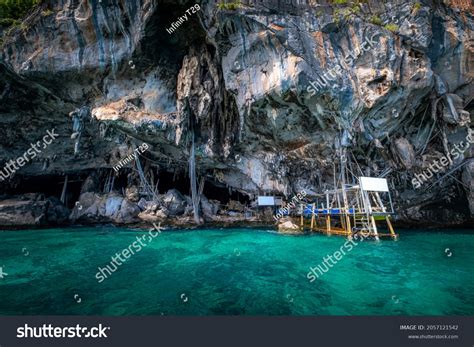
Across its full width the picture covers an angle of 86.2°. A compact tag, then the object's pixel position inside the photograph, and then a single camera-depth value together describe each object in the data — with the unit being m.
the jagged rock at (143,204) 22.25
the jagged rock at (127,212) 21.30
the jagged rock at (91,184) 24.00
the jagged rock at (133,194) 22.48
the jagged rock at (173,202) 22.14
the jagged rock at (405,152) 17.09
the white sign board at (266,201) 21.23
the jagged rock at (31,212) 19.12
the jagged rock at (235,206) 24.39
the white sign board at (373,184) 14.21
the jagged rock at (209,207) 22.59
